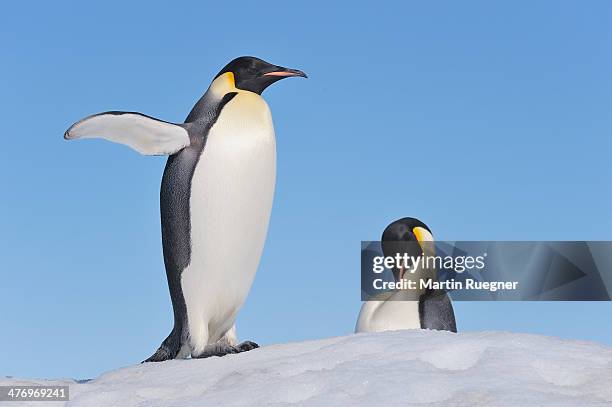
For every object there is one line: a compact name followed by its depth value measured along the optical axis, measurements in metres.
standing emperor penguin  11.14
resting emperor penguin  14.77
